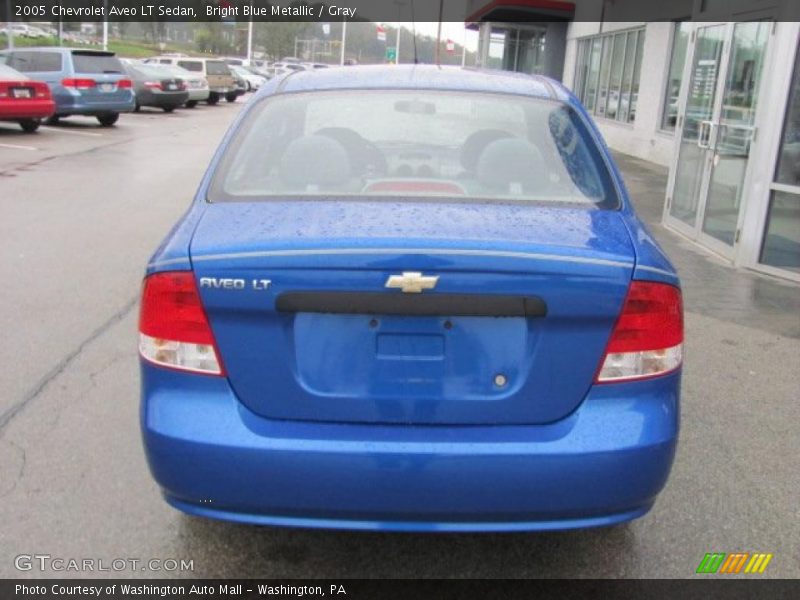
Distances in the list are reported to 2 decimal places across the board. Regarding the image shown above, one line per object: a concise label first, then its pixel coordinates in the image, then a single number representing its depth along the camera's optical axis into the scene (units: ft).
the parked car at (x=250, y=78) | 139.15
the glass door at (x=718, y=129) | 25.98
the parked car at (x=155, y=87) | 85.71
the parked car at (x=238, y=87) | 116.26
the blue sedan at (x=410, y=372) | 7.90
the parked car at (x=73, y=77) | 64.23
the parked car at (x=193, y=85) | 95.30
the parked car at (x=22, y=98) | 55.21
